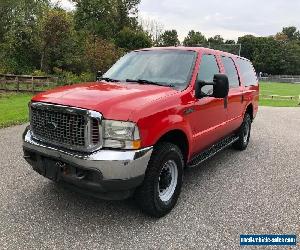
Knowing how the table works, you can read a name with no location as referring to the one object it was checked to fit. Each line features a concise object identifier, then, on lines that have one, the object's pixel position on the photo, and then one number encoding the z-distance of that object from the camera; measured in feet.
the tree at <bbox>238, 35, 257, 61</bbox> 362.66
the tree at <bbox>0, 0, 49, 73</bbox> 100.17
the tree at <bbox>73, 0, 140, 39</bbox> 174.50
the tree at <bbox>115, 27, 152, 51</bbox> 164.55
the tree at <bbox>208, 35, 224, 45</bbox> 379.96
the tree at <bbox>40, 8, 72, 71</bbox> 99.25
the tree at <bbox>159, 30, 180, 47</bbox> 273.68
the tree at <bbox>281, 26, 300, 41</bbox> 476.62
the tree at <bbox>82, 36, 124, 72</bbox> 108.58
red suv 12.40
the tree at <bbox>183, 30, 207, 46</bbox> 331.88
